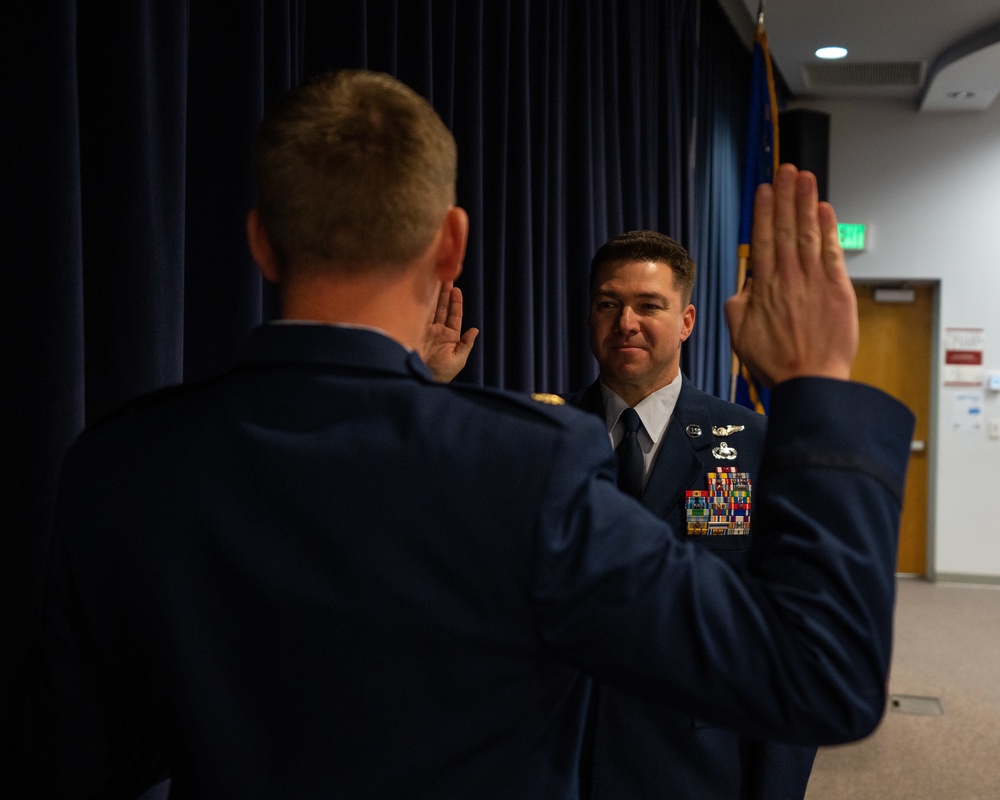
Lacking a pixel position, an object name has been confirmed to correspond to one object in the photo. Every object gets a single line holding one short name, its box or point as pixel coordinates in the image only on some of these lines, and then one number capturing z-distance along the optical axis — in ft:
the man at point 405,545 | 2.24
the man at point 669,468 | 5.31
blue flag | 14.84
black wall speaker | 21.97
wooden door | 24.53
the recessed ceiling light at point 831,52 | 19.80
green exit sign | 23.79
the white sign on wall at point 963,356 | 23.56
